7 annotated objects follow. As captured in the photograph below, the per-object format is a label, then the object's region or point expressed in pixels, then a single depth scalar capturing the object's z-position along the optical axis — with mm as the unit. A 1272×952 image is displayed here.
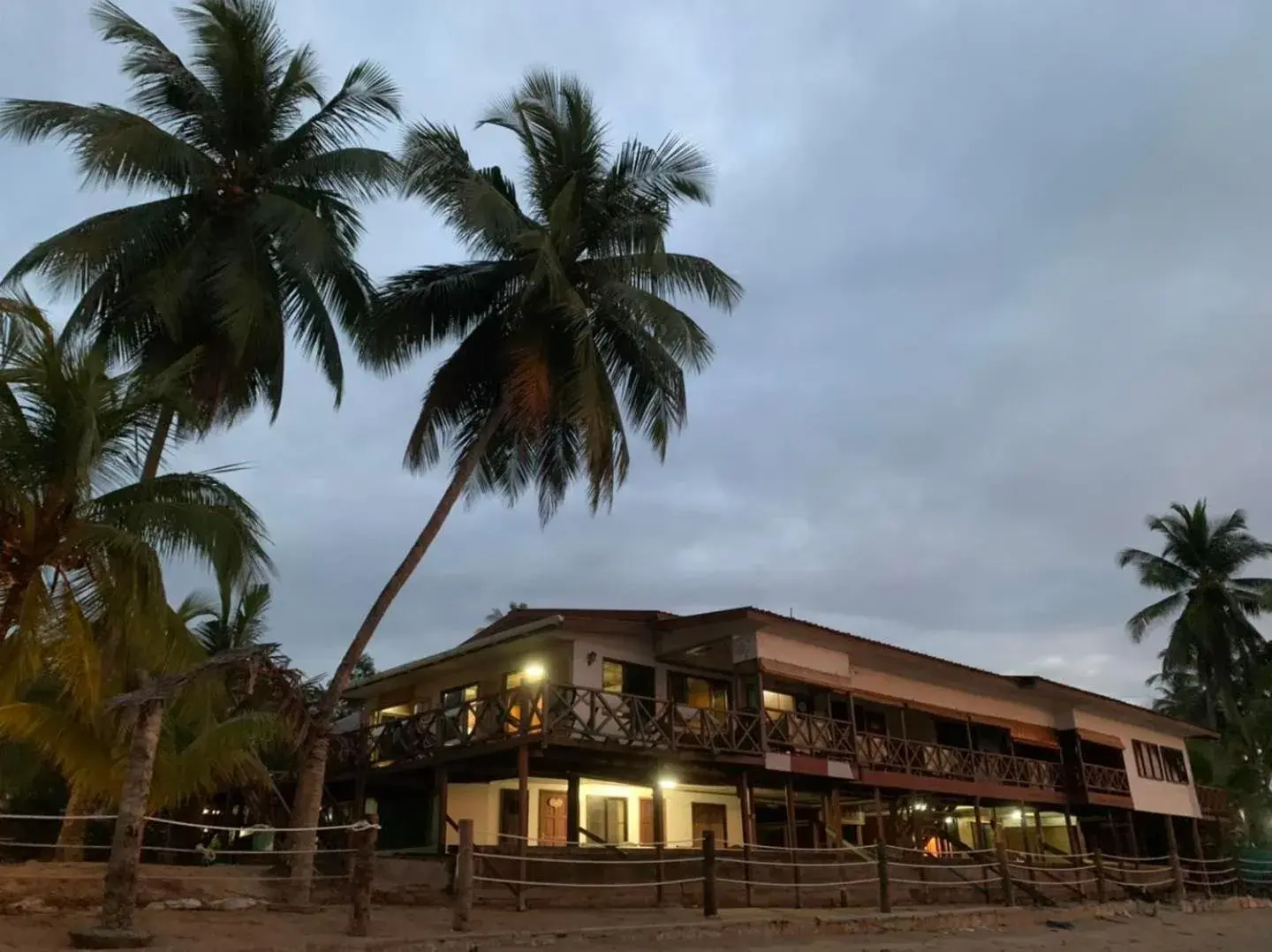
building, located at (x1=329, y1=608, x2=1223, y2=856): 18016
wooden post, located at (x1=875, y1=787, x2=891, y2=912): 16797
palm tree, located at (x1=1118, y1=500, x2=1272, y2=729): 41688
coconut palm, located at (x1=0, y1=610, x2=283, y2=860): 10766
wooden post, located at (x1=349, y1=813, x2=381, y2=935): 10914
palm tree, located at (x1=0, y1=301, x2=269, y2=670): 10195
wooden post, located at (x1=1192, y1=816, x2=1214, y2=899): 28108
